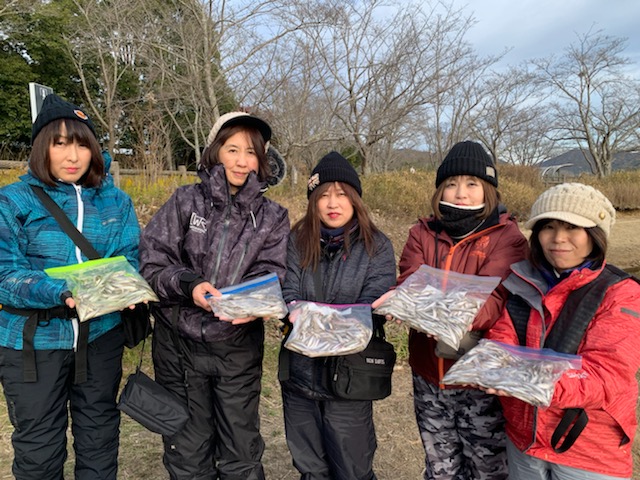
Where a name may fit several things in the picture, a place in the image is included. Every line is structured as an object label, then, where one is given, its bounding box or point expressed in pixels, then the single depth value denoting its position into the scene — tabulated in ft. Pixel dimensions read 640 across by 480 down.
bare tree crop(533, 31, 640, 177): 94.32
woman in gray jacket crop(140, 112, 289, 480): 6.64
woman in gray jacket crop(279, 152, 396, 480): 6.78
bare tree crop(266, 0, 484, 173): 34.58
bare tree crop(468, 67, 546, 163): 75.23
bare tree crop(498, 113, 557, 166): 91.51
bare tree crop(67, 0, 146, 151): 24.49
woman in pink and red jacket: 4.91
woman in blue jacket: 6.34
